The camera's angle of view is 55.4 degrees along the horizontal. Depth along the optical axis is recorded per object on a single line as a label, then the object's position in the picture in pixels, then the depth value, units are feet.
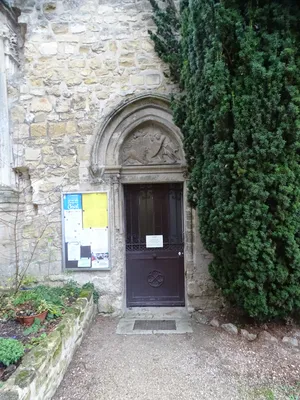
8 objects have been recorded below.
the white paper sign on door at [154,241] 14.51
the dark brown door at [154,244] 14.52
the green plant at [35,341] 8.14
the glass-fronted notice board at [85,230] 13.71
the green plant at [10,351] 7.27
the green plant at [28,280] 12.54
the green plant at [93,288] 13.37
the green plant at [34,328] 8.98
